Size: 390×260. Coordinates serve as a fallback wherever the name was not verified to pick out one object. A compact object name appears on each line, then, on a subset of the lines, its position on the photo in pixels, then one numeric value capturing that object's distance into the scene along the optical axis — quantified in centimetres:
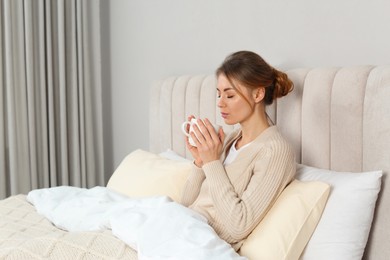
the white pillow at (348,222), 134
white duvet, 123
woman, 139
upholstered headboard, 138
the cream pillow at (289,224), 133
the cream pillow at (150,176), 193
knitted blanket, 127
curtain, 291
